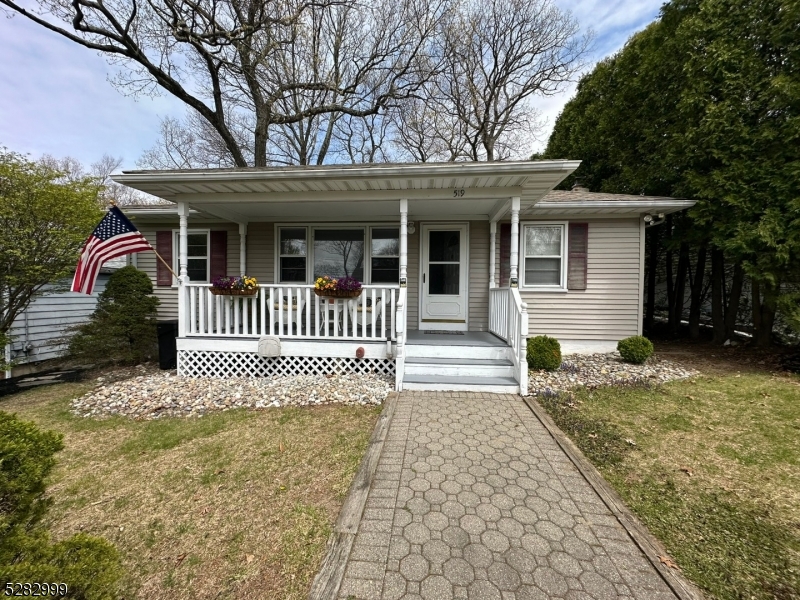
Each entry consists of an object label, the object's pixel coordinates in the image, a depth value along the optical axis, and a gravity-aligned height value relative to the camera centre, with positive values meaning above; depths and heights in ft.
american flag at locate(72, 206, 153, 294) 15.07 +2.15
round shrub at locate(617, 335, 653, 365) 19.58 -3.10
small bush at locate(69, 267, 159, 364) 21.38 -2.32
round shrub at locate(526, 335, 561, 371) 18.39 -3.27
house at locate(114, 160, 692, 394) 16.40 +2.37
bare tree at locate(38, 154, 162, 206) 65.18 +23.68
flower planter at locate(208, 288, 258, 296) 17.95 -0.02
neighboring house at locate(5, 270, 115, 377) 23.39 -2.84
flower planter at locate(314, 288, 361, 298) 17.58 -0.01
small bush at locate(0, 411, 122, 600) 4.31 -3.36
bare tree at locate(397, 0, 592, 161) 41.65 +29.08
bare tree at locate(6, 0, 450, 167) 28.45 +23.45
